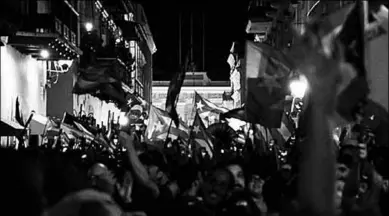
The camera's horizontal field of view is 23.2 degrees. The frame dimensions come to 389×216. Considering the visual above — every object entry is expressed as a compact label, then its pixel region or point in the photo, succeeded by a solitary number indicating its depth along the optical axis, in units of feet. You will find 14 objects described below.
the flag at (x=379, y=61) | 28.58
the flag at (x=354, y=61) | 31.40
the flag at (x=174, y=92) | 54.60
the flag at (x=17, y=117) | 71.82
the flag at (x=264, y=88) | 46.32
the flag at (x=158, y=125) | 75.66
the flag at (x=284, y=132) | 62.34
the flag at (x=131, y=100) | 163.20
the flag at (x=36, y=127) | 82.13
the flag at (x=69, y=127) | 68.95
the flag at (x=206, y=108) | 93.36
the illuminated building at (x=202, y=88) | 373.20
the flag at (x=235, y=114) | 64.93
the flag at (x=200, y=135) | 60.75
